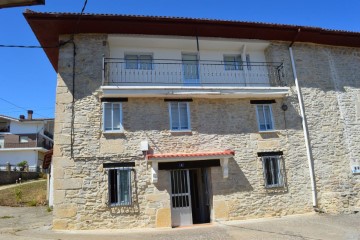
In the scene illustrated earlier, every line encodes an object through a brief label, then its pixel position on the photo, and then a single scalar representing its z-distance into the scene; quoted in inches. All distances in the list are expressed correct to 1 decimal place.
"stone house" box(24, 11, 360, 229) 440.1
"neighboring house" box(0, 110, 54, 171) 1445.6
